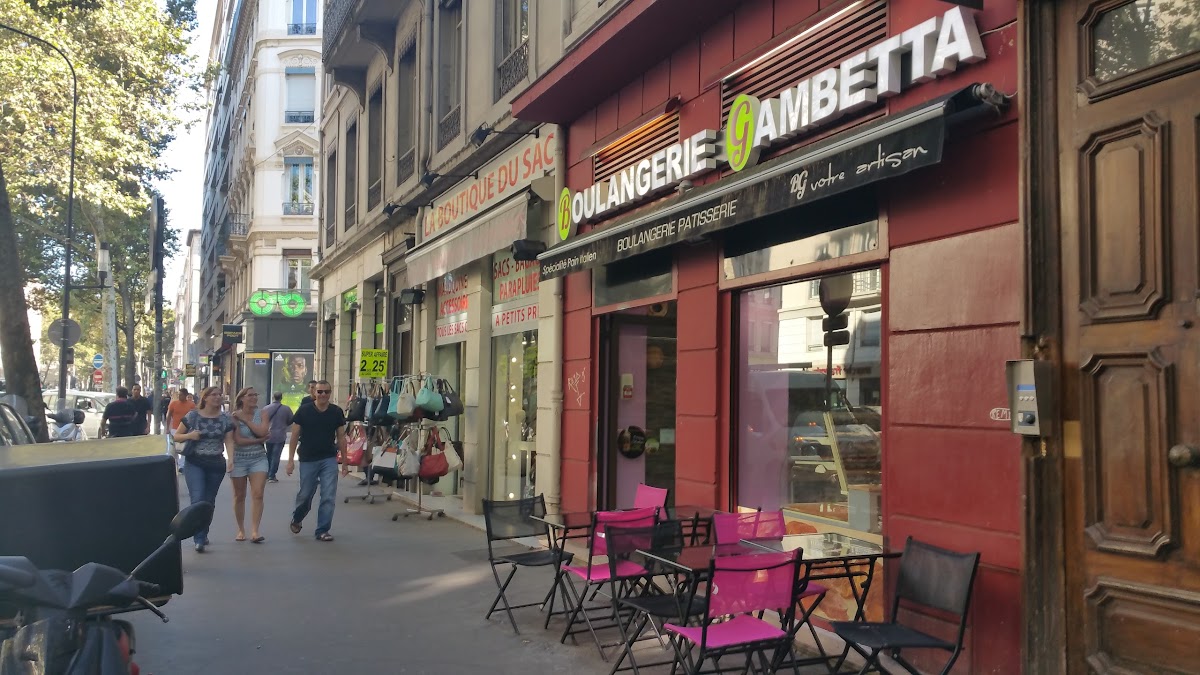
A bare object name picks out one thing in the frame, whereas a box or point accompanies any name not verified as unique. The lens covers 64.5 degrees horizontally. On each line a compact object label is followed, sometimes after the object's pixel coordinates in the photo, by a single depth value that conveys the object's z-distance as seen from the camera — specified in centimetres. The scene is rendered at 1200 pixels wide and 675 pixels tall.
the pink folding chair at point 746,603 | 472
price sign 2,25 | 1673
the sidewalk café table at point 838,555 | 520
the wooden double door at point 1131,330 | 416
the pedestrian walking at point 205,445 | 988
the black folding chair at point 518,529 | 689
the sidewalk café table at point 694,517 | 676
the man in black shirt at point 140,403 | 1730
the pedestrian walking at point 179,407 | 1673
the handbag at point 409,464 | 1270
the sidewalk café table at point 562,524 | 675
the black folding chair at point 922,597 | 461
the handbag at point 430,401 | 1307
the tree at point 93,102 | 2350
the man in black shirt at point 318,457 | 1103
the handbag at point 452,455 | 1334
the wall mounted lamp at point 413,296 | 1630
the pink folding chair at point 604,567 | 638
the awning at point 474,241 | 1117
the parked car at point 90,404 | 2598
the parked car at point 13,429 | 668
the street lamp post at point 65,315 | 2027
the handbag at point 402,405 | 1318
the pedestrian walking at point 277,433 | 1723
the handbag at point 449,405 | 1327
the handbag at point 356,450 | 1616
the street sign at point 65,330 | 2012
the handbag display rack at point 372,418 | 1459
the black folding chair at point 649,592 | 536
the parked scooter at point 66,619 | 302
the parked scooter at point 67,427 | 1089
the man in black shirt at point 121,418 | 1638
